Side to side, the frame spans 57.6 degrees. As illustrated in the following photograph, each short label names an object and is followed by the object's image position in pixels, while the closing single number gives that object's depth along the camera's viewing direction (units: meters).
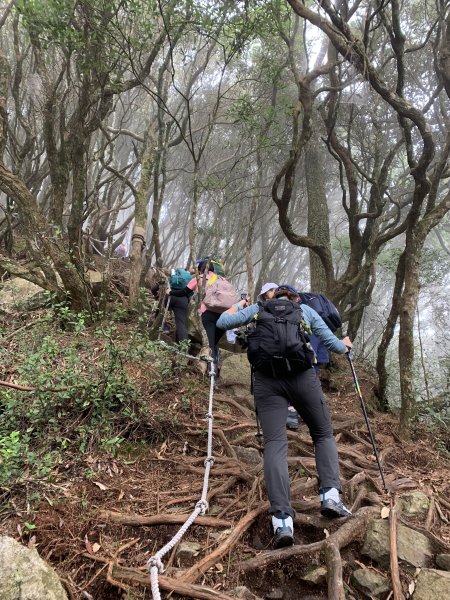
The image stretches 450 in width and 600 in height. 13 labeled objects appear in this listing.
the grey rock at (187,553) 2.93
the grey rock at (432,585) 2.56
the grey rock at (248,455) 4.73
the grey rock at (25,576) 2.31
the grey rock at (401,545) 2.97
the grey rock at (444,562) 2.96
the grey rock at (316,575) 2.75
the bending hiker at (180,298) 7.46
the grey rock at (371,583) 2.71
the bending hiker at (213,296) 6.90
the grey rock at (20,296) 6.91
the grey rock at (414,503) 3.71
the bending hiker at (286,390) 3.28
